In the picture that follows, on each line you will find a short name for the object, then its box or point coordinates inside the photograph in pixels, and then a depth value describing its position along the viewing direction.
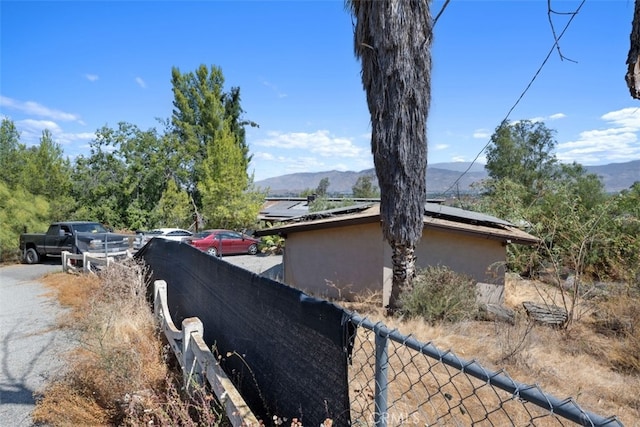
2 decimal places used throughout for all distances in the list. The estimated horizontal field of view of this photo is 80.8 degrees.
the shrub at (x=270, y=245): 25.88
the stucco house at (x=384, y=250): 11.27
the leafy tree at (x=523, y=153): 31.38
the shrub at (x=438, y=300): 8.04
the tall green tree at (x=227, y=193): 28.72
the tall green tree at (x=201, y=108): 36.84
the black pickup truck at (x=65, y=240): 14.74
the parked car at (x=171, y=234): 22.36
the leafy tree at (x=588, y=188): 21.00
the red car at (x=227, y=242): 22.58
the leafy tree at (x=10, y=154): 22.98
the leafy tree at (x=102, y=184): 28.33
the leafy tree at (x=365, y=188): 60.90
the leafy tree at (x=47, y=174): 24.02
